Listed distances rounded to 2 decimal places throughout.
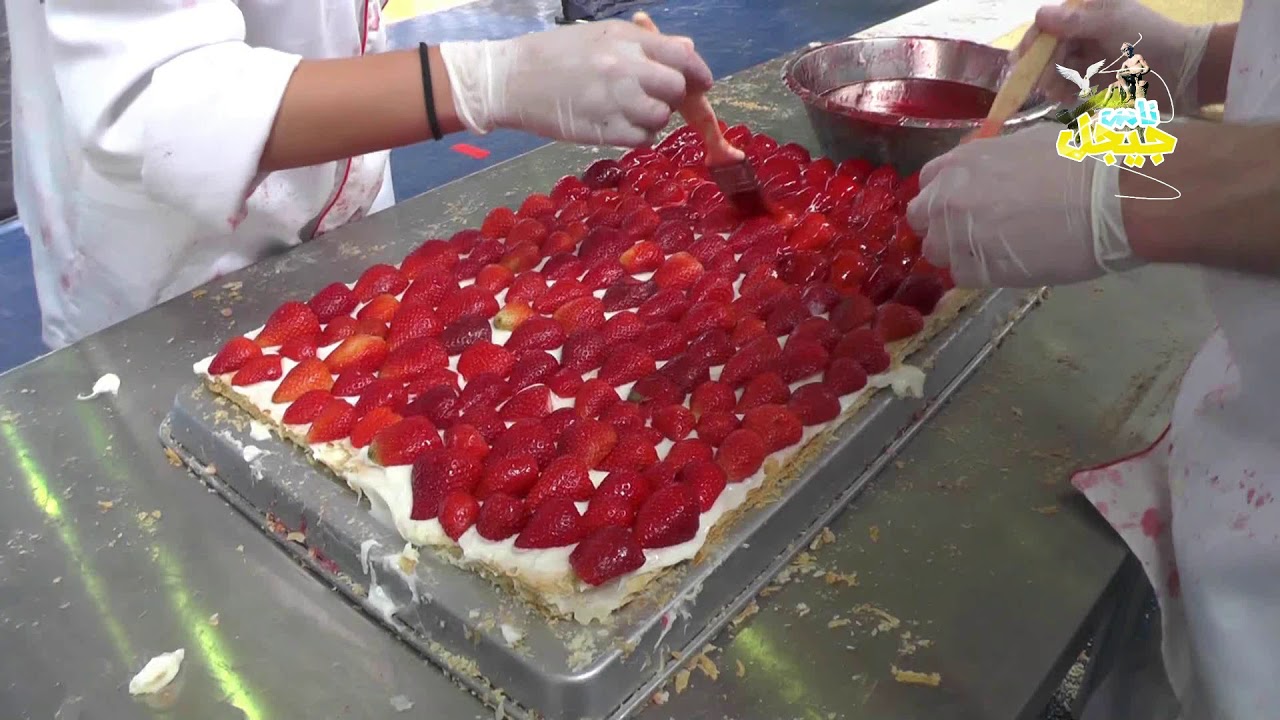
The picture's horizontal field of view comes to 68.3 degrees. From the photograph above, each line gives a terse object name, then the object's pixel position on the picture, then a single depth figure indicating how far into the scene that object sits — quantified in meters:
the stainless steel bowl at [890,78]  1.60
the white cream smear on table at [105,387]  1.28
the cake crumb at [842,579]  0.99
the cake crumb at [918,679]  0.88
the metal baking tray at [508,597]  0.86
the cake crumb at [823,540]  1.04
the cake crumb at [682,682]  0.89
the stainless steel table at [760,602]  0.89
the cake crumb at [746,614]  0.95
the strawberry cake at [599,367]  0.95
